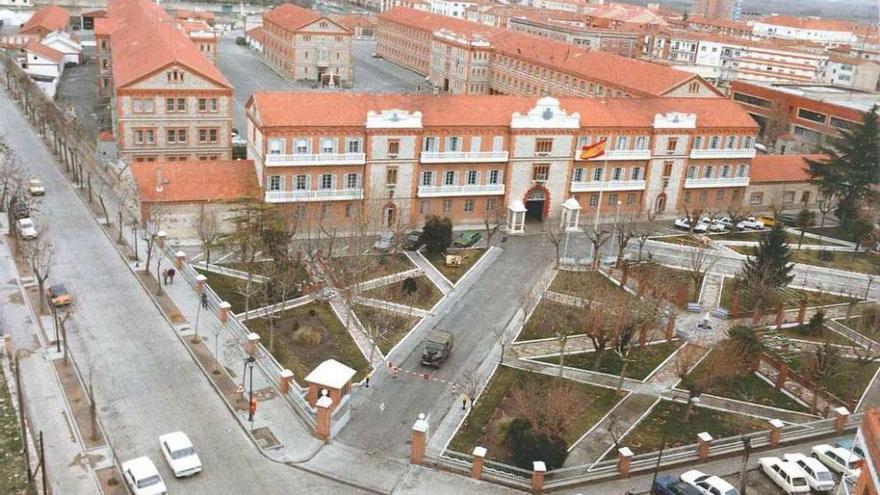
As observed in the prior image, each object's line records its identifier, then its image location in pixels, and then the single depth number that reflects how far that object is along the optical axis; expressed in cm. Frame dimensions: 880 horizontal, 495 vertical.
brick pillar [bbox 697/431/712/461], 3262
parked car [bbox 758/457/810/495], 3088
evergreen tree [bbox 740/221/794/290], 4716
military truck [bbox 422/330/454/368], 3906
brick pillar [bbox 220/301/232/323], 4181
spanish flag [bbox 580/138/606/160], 5804
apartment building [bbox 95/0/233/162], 6150
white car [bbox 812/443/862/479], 3247
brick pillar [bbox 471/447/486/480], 3077
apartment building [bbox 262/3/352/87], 10975
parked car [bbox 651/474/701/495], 3002
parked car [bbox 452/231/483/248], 5512
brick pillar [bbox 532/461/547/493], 3028
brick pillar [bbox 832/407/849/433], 3531
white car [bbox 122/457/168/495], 2806
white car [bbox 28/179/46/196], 5934
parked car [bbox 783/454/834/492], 3111
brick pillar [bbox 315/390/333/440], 3238
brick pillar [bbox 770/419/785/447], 3406
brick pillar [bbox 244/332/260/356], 3817
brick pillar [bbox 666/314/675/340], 4306
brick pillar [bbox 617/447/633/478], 3128
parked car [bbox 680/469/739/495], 2994
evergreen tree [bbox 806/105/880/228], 6253
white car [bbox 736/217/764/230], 6241
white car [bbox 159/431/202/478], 2978
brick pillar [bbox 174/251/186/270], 4831
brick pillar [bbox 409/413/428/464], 3117
